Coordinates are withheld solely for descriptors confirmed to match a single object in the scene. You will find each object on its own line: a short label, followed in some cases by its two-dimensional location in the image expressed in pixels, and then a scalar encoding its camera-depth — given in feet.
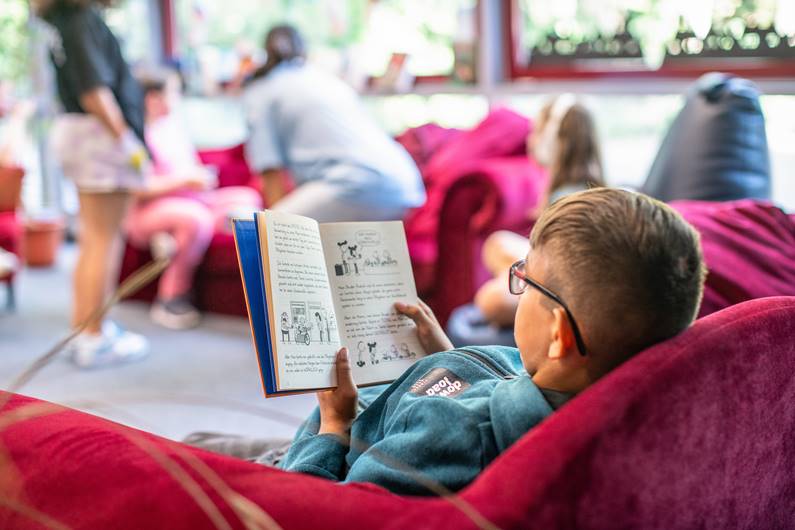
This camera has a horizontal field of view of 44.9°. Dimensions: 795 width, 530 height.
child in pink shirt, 14.83
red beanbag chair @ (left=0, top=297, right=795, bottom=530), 2.95
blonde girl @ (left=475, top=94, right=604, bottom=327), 10.36
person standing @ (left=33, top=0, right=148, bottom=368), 12.12
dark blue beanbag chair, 9.27
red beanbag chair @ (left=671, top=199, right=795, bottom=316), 6.50
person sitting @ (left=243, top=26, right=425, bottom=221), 11.66
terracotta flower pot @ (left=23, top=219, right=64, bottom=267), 19.61
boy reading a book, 3.41
